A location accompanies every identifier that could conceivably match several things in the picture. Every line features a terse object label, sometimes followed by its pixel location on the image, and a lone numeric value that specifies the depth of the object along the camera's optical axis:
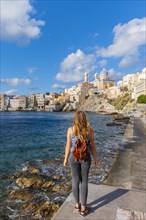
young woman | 3.68
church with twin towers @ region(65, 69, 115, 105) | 162.07
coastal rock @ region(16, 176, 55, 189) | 7.68
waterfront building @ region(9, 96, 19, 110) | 156.81
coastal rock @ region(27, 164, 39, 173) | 9.60
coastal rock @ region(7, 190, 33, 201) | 6.79
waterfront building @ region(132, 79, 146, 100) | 84.33
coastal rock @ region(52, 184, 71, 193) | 7.23
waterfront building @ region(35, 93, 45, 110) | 157.62
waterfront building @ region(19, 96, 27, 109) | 157.25
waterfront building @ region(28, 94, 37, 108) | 162.75
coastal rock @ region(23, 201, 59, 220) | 5.48
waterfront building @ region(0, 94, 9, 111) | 153.81
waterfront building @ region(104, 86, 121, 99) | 137.41
